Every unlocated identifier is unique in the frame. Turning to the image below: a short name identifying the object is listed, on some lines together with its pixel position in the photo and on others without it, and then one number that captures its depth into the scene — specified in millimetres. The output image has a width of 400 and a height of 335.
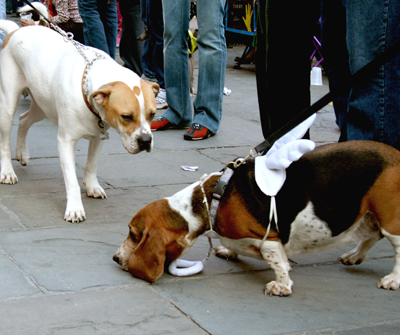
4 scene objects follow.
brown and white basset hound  2586
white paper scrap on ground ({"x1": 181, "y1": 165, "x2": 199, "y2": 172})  4590
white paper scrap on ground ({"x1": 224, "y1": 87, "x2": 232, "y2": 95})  8070
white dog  3350
